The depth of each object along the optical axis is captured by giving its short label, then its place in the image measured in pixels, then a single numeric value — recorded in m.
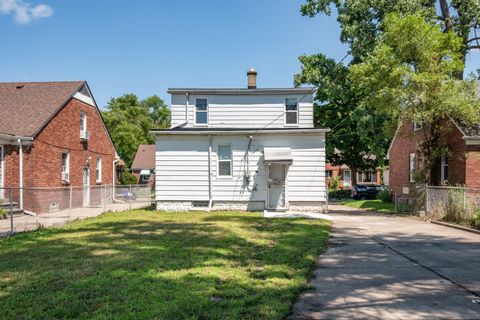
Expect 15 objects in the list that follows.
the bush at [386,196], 28.05
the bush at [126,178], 37.56
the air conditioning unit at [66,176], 21.01
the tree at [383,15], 23.32
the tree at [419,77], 16.72
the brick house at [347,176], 53.05
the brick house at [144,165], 48.47
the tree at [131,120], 52.12
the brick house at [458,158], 17.77
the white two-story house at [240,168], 18.41
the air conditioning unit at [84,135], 22.66
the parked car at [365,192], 35.91
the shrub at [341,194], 39.73
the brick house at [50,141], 17.69
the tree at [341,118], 28.64
